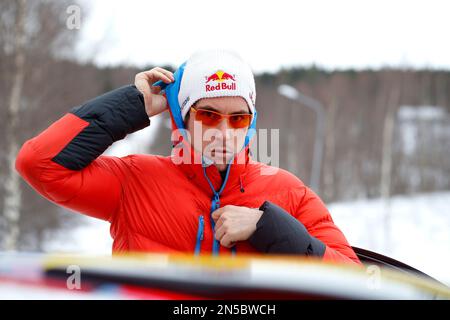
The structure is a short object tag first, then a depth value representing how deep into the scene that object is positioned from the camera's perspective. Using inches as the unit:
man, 66.1
